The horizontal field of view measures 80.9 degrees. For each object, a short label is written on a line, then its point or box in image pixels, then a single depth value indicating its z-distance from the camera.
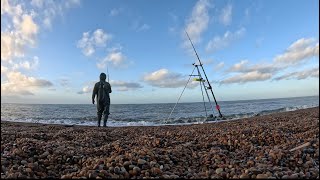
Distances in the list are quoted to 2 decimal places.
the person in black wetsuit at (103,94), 8.82
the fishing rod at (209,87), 10.11
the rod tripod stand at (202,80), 10.26
